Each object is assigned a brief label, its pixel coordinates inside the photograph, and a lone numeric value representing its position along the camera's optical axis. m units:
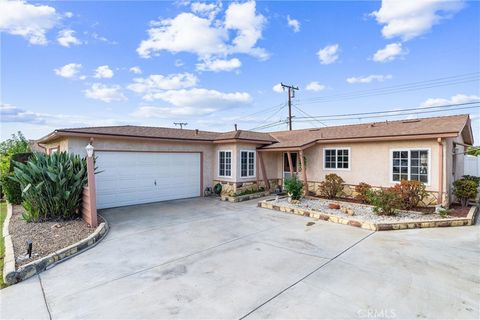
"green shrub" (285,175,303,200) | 11.14
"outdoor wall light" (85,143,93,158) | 7.59
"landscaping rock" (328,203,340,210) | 10.13
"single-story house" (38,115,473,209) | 10.05
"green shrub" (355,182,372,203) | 10.90
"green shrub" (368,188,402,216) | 8.73
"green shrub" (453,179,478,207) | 9.83
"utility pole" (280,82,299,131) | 26.02
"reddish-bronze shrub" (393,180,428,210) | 9.32
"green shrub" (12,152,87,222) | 7.53
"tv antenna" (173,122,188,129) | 27.21
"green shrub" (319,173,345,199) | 12.18
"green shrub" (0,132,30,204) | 11.31
